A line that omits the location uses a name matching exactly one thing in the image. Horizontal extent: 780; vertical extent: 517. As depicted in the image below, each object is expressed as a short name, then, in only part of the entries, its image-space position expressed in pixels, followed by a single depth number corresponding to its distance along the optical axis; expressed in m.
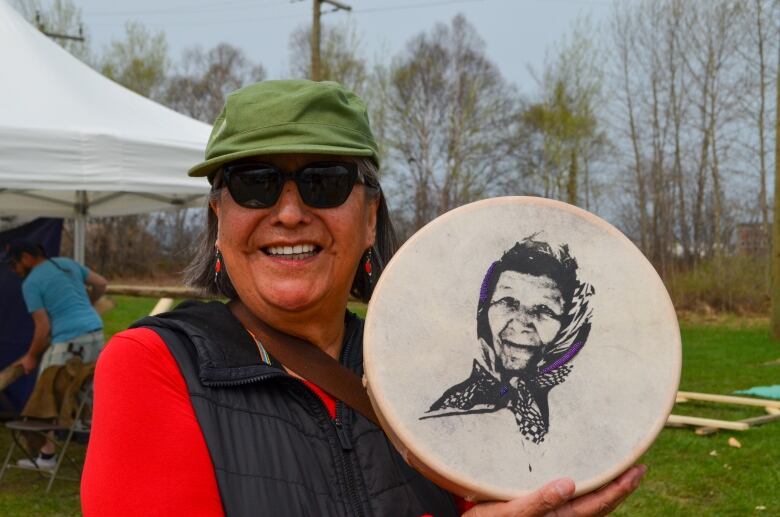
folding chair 5.07
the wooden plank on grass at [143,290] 21.48
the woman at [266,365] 1.17
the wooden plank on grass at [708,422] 6.40
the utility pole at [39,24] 21.18
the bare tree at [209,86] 30.95
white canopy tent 4.48
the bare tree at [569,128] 23.56
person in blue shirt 5.68
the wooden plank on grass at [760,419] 6.59
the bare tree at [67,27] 25.30
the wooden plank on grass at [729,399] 7.25
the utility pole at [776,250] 11.87
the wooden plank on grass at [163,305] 4.75
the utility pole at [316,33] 14.64
